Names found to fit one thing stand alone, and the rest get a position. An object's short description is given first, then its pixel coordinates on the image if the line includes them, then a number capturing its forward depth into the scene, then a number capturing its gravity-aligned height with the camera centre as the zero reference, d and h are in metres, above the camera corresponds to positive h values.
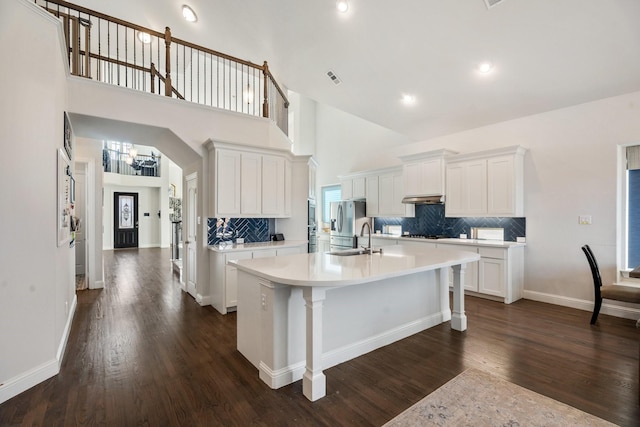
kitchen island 2.14 -0.86
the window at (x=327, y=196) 8.79 +0.49
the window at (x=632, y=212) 3.96 +0.00
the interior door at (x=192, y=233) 4.76 -0.34
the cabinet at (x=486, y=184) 4.59 +0.47
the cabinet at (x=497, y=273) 4.43 -0.94
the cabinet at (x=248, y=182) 4.27 +0.47
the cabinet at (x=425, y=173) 5.43 +0.76
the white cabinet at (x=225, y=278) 4.01 -0.89
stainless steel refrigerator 7.15 -0.24
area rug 1.90 -1.34
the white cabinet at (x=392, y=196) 6.27 +0.35
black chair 3.35 -0.91
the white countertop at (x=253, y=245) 4.11 -0.49
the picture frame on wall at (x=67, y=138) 3.17 +0.85
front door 11.11 -0.27
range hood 5.47 +0.24
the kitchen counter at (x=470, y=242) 4.48 -0.48
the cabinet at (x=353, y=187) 7.24 +0.63
